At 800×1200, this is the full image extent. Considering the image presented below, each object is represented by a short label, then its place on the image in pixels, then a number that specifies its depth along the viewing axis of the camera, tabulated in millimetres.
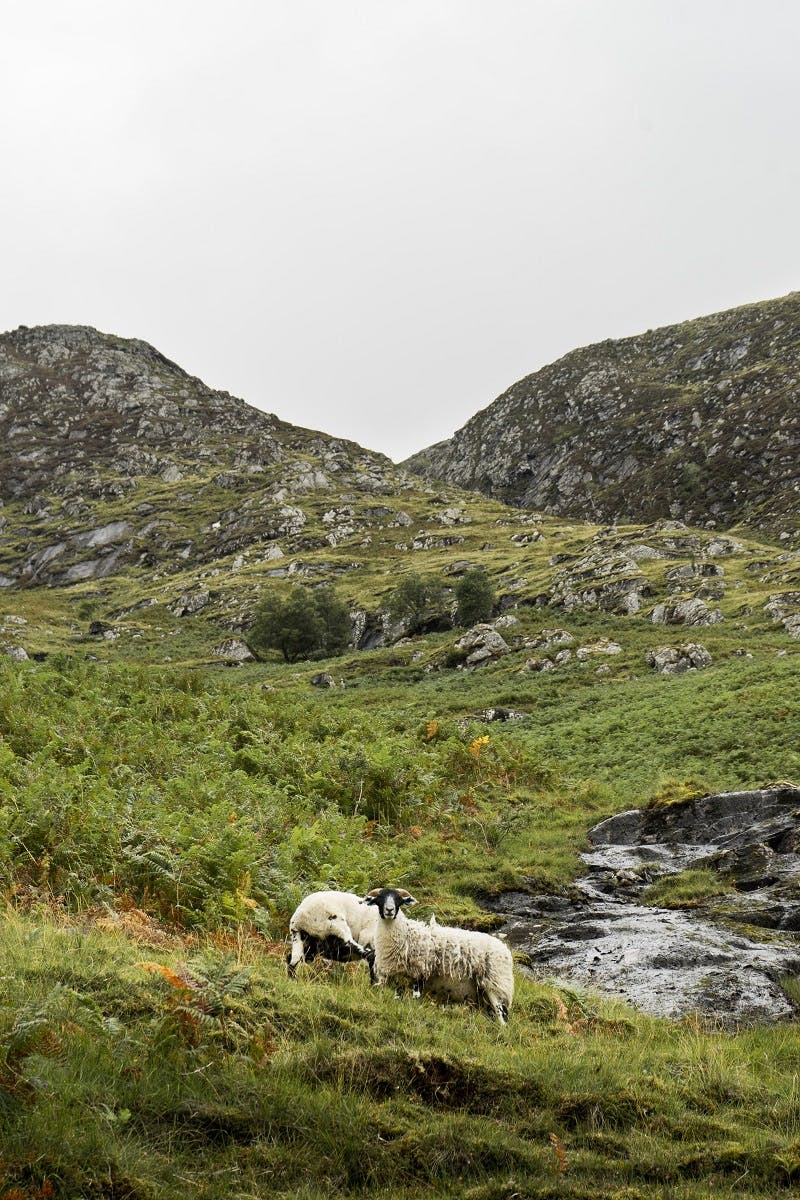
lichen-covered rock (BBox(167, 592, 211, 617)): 104438
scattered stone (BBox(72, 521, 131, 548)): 147375
